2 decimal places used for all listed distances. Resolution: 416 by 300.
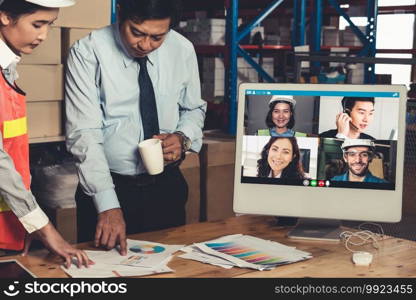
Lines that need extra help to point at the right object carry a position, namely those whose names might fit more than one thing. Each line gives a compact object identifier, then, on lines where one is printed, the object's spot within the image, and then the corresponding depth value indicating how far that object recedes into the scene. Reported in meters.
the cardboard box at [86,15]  2.89
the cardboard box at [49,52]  2.85
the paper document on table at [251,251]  1.72
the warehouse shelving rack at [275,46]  4.23
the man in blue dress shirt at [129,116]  1.92
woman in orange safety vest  1.61
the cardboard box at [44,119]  2.88
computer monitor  1.89
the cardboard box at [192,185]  3.42
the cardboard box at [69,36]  2.94
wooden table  1.66
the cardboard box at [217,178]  3.48
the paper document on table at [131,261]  1.61
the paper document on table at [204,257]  1.71
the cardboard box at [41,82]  2.81
